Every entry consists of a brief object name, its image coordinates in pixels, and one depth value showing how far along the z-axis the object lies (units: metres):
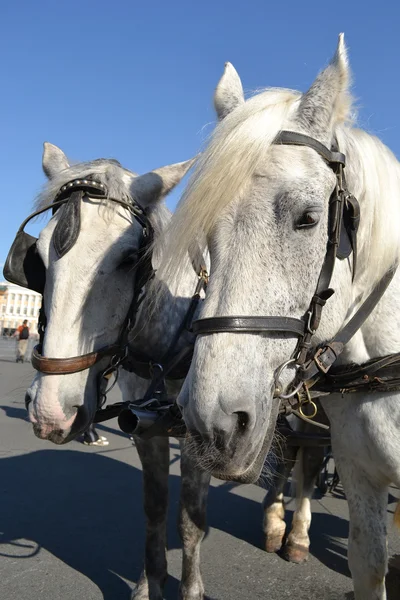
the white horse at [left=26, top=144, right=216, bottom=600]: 2.33
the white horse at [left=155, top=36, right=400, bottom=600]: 1.41
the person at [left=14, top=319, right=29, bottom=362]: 21.27
